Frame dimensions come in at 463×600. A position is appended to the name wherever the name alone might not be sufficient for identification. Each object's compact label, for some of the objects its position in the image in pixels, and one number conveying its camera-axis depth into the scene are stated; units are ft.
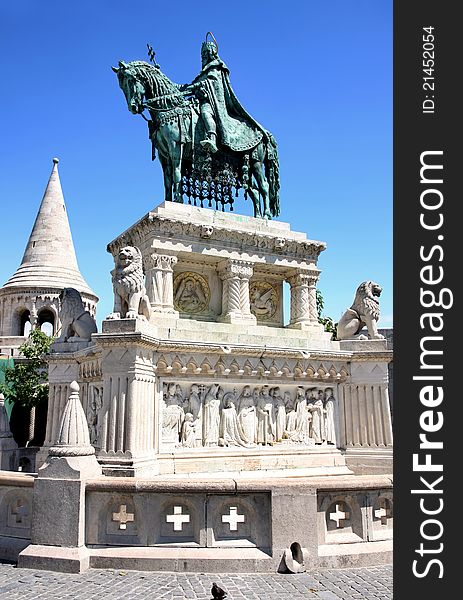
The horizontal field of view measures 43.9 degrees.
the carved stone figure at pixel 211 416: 38.22
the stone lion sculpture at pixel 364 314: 44.91
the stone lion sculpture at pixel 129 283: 35.88
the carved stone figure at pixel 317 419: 42.37
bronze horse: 46.93
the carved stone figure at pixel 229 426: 38.70
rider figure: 49.18
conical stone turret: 146.51
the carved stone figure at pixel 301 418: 41.78
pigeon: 15.74
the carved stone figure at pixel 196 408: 37.93
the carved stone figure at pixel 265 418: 40.24
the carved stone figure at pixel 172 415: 36.91
